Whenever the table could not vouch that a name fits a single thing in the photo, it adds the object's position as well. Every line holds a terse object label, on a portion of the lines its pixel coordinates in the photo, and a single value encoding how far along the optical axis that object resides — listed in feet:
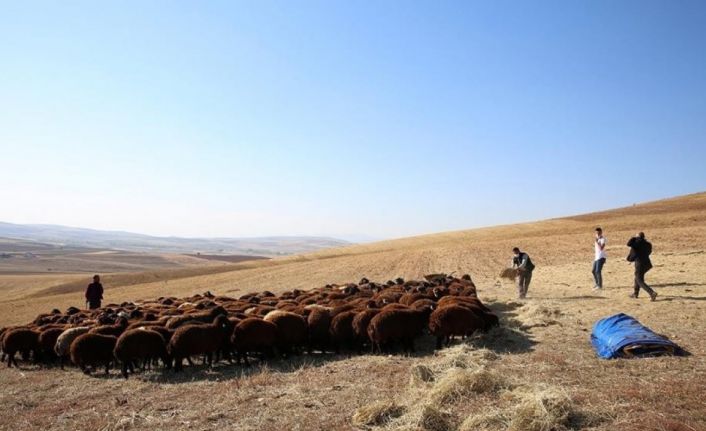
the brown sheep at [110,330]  39.11
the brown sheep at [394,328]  36.37
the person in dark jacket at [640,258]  48.80
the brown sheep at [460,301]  41.49
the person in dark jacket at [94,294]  65.72
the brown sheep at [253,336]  36.60
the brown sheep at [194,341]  35.47
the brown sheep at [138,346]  34.99
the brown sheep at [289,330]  38.34
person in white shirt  56.95
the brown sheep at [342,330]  39.04
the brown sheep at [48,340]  42.47
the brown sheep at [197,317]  41.60
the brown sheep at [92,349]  35.96
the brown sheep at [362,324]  38.09
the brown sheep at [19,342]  42.96
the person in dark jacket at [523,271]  59.62
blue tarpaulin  28.27
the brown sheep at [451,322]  36.78
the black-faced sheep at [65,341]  40.09
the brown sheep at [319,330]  40.27
